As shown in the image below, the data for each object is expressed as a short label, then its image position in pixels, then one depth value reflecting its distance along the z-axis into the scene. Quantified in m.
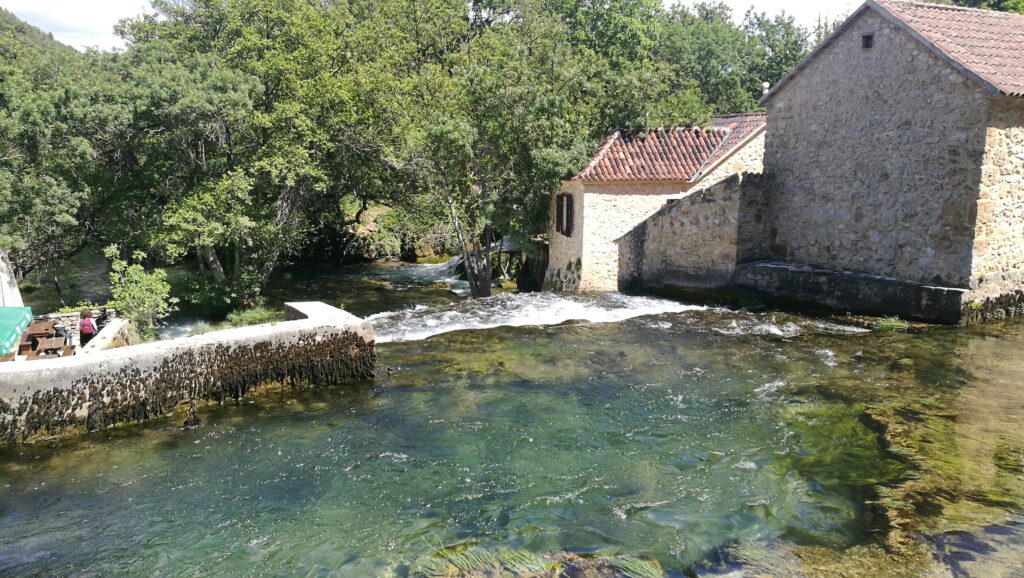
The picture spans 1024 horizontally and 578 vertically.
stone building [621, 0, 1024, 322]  12.53
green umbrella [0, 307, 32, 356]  9.47
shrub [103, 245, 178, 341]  13.87
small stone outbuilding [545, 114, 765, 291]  17.78
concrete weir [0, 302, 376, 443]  8.21
